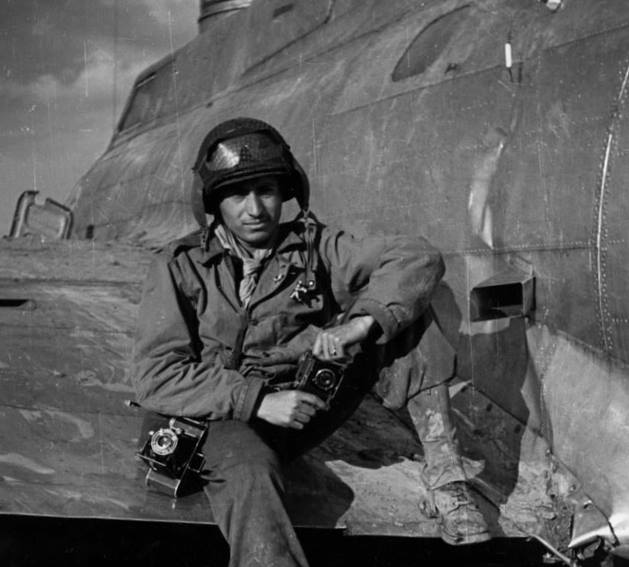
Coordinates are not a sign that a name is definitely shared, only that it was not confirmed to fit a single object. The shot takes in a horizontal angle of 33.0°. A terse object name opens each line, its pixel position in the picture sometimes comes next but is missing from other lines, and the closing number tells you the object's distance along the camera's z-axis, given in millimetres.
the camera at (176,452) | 3578
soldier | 3555
